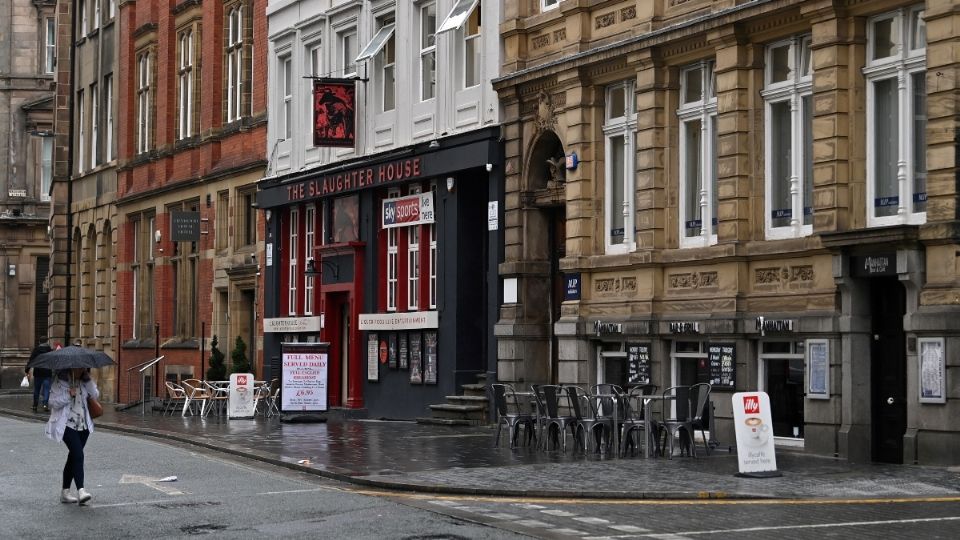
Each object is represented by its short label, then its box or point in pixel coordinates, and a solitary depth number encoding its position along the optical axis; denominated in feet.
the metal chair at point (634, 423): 74.08
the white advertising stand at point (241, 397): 114.73
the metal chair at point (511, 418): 81.20
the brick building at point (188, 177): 140.87
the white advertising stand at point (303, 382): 106.83
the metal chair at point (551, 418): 77.71
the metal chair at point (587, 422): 75.97
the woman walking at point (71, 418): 58.90
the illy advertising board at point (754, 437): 63.81
